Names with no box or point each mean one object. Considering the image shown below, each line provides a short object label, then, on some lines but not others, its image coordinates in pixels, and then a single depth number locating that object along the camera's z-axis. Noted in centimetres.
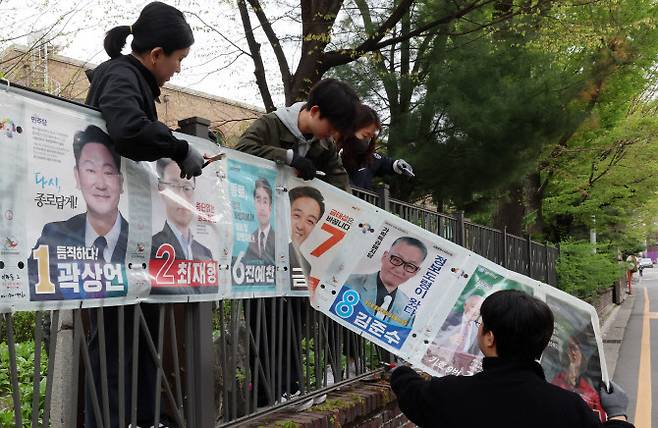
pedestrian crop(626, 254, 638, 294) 3138
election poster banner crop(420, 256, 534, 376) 342
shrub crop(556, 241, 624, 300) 1456
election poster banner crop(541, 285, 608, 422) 302
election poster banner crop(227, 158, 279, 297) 301
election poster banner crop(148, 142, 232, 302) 251
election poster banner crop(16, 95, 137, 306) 201
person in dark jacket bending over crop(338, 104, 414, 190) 393
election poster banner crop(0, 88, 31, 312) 188
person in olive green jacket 336
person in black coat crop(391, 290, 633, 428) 200
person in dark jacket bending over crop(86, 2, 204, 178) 224
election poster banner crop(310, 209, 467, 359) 350
